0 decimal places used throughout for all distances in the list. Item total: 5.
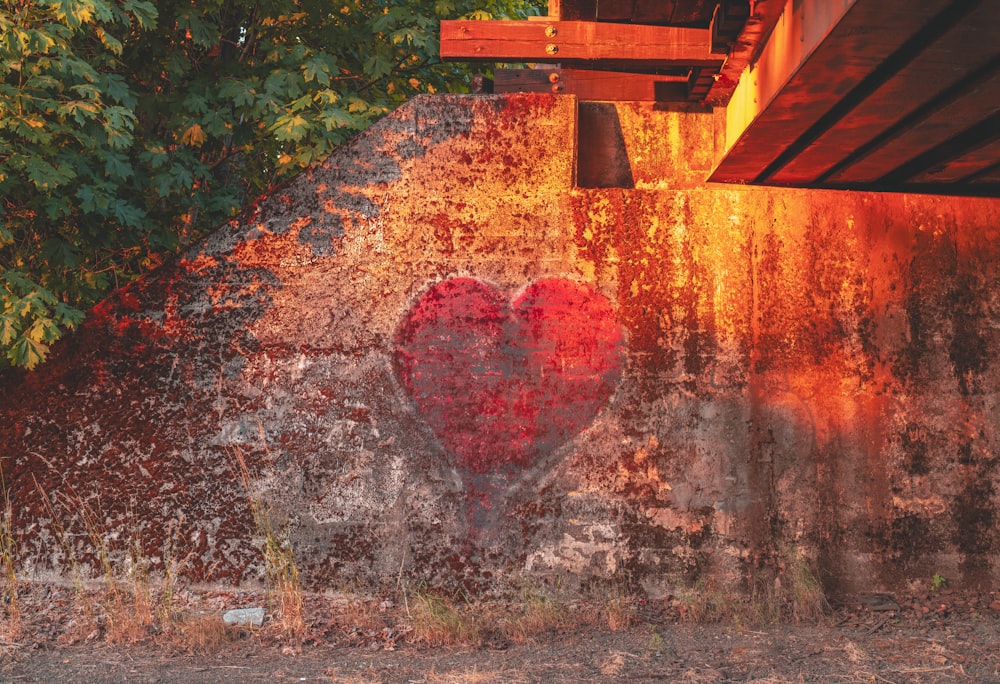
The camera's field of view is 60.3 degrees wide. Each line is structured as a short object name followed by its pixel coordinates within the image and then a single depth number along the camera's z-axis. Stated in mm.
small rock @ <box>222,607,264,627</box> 4707
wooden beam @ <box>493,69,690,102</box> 5402
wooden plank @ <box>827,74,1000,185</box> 3274
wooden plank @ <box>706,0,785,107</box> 3725
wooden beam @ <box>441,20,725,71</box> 4574
